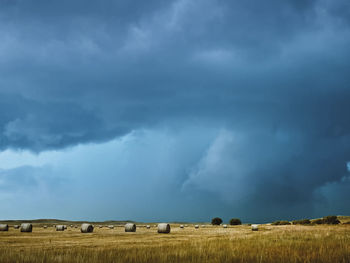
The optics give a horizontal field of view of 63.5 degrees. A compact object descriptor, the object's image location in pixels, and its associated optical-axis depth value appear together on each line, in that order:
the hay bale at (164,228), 31.86
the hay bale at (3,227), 37.36
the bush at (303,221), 69.91
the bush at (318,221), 67.91
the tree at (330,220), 63.17
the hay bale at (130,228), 35.88
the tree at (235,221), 90.69
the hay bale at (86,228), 33.19
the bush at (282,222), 76.72
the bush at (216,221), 95.43
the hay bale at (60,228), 42.72
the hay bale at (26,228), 35.66
